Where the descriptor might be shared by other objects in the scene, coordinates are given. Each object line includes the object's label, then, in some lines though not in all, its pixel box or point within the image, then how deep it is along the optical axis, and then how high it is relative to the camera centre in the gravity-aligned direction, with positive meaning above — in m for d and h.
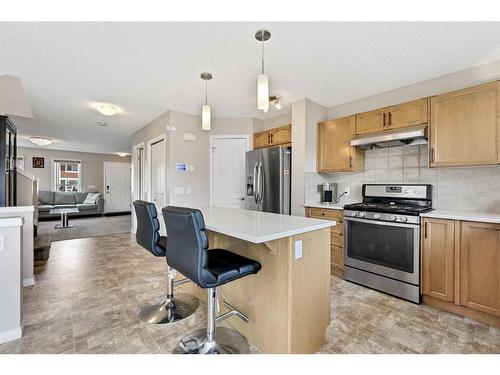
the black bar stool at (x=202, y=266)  1.34 -0.50
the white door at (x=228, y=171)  4.25 +0.29
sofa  7.25 -0.55
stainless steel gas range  2.36 -0.58
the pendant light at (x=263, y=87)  1.90 +0.82
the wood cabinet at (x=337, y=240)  2.98 -0.70
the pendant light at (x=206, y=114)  2.62 +0.82
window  8.30 +0.41
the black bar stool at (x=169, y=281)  1.97 -0.90
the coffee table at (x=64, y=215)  6.17 -0.79
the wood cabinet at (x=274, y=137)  3.72 +0.84
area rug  5.45 -1.11
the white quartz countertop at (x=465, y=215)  1.97 -0.26
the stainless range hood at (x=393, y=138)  2.52 +0.57
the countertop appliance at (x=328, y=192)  3.53 -0.08
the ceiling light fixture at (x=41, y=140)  5.81 +1.17
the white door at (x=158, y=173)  4.27 +0.25
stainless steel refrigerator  3.51 +0.10
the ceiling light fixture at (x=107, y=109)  3.62 +1.22
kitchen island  1.46 -0.67
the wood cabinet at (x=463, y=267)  1.97 -0.73
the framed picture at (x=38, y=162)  7.90 +0.82
